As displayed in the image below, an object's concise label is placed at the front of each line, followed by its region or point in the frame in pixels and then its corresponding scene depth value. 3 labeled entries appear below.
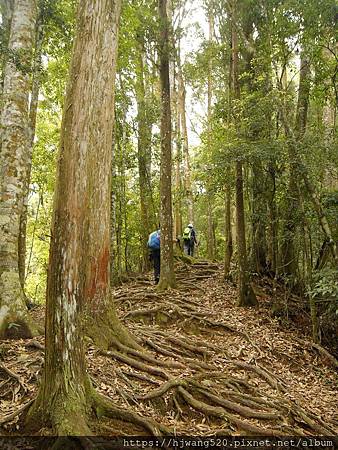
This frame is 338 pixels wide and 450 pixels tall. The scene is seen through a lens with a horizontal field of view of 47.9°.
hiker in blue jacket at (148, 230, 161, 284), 11.98
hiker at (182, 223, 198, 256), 18.02
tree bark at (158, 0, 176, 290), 11.00
